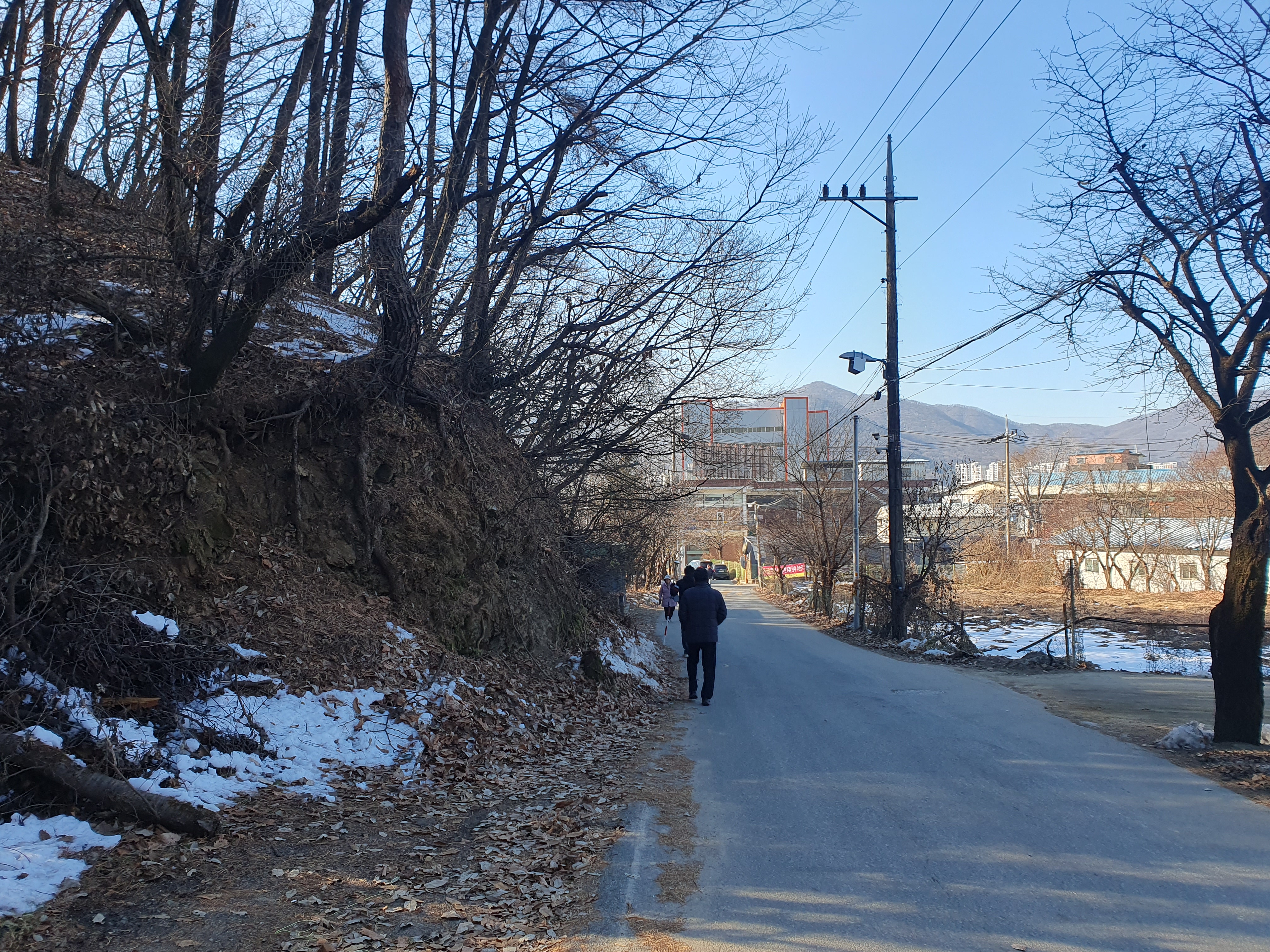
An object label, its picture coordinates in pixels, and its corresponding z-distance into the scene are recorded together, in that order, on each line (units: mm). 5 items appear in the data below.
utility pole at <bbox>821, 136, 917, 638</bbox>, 21125
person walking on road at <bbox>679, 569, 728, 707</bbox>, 11969
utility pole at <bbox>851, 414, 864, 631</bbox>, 28719
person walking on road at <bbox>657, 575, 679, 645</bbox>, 27953
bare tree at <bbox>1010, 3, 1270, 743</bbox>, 8156
